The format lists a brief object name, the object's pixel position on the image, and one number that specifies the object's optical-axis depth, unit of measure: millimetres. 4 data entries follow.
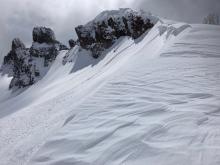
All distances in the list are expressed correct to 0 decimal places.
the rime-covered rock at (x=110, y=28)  27402
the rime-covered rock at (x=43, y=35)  59189
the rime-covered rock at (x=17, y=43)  67081
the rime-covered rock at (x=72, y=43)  47096
